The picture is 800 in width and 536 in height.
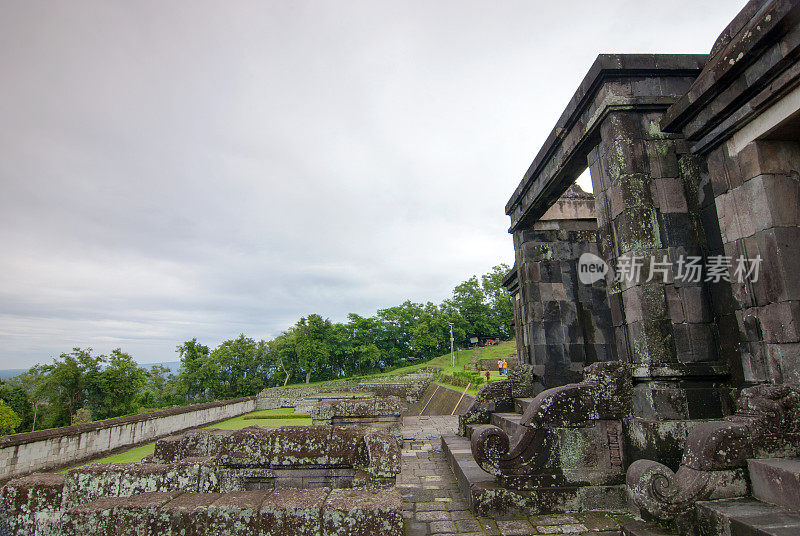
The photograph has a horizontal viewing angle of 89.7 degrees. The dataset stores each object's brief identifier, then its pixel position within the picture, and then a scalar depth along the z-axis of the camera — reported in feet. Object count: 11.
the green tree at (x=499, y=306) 207.92
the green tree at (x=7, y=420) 89.10
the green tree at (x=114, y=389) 108.27
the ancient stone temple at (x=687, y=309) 10.93
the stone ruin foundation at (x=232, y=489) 9.45
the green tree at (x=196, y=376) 145.07
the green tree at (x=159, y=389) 131.04
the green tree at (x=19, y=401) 109.60
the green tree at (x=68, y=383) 103.81
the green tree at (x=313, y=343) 175.52
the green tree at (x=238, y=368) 150.92
